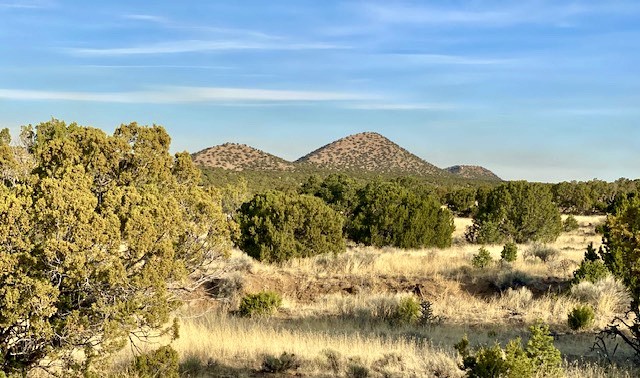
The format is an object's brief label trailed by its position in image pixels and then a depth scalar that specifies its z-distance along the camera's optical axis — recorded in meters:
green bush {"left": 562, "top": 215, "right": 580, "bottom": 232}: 34.97
